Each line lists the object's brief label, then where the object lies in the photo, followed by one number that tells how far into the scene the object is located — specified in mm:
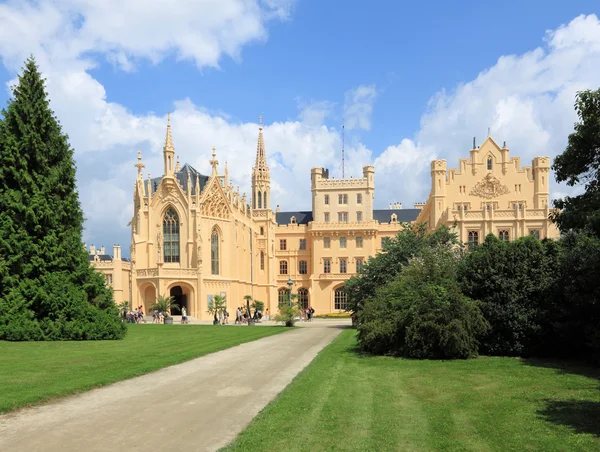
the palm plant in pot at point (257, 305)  62588
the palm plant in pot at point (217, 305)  55656
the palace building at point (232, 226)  57219
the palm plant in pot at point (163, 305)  52375
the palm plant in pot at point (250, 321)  47609
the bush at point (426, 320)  18625
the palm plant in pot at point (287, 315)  43031
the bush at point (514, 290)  19266
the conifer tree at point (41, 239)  26453
